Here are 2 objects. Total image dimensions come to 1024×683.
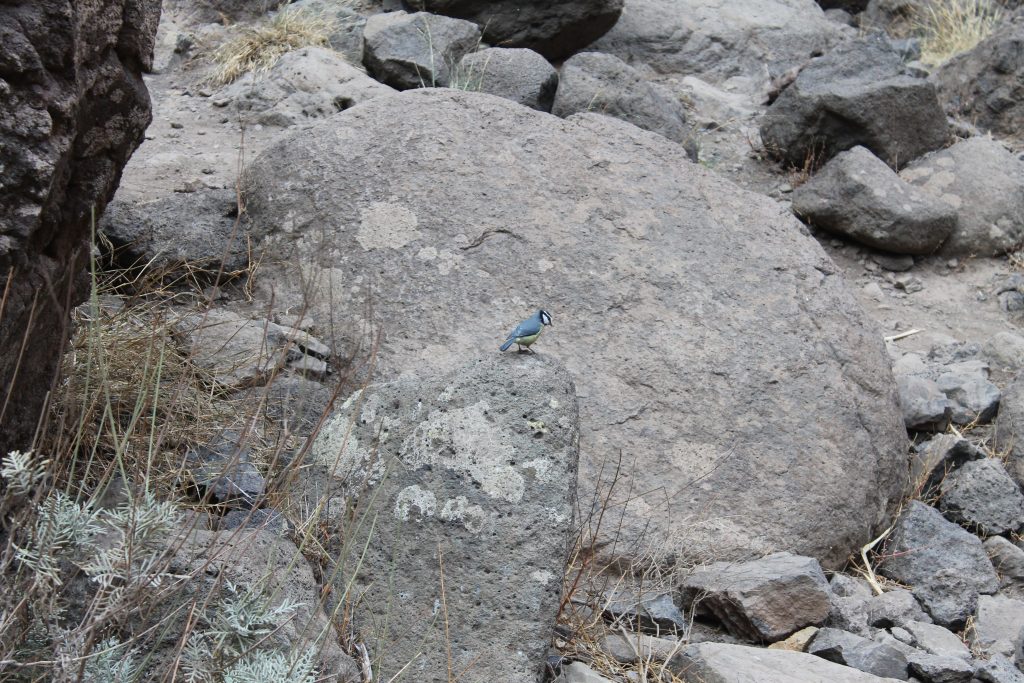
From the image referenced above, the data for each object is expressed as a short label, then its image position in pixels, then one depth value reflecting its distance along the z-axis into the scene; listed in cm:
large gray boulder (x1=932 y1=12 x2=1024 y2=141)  748
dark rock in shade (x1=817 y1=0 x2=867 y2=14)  956
